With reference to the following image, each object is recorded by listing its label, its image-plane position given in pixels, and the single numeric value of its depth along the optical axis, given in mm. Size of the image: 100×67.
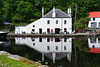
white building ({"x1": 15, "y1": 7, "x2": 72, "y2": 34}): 44625
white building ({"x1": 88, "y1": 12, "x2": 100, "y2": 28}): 50344
